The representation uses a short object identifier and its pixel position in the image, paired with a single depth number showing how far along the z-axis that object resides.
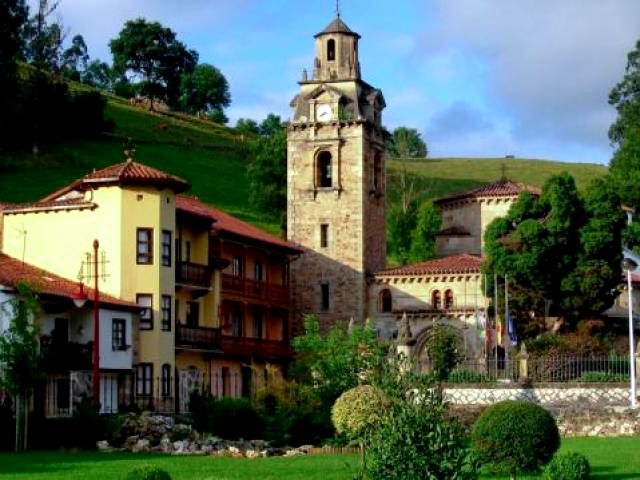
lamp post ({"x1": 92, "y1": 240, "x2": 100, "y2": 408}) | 43.94
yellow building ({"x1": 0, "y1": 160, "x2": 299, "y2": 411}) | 53.94
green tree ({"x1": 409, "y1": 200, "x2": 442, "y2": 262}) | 78.44
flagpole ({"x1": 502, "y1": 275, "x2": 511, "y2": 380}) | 61.28
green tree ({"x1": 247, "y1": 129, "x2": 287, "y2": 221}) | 86.62
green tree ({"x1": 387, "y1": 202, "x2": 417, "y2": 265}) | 88.06
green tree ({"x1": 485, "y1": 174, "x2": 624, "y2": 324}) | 62.72
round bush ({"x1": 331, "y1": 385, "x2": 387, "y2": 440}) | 30.61
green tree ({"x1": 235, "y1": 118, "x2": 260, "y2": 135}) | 138.62
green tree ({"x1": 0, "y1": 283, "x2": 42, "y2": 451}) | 40.91
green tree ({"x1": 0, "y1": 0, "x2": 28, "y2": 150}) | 90.81
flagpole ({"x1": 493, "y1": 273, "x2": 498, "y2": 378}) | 62.49
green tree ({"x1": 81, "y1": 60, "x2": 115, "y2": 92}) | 154.00
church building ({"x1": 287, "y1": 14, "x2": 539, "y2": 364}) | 71.25
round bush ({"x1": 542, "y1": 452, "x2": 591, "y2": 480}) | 27.70
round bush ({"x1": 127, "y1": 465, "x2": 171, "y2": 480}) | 23.52
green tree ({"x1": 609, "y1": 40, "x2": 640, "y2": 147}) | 91.00
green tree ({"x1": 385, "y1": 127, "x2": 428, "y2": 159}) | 143.50
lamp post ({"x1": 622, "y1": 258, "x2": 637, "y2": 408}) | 44.99
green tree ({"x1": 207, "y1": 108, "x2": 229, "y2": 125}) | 149.74
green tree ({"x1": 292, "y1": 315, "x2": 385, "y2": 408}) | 45.38
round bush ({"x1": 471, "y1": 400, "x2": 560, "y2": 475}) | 30.25
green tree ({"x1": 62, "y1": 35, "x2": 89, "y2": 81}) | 143.18
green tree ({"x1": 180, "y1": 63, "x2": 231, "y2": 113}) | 147.25
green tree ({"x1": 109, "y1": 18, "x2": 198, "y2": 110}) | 139.12
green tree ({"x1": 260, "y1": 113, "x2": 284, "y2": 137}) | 139.50
